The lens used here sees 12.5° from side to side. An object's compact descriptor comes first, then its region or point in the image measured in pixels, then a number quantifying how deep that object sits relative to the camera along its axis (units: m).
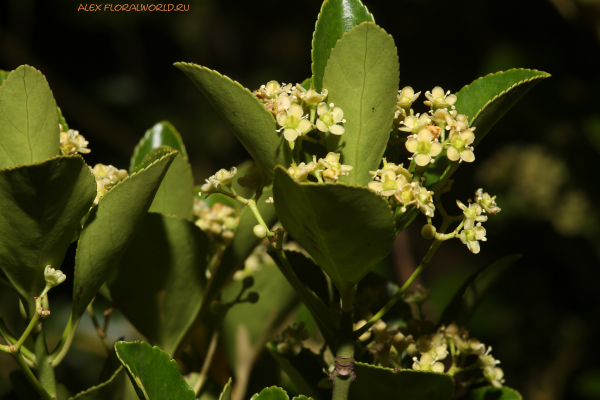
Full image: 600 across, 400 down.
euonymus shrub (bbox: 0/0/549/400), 0.64
